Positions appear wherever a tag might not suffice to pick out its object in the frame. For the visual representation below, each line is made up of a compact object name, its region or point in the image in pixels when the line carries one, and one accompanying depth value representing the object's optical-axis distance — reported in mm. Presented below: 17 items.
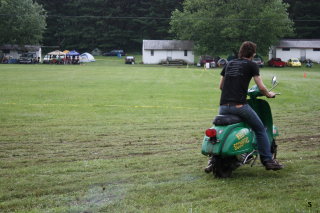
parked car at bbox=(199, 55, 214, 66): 64562
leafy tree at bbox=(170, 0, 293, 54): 64188
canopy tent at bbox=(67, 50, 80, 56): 67250
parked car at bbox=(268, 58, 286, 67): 64812
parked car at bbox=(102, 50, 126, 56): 88350
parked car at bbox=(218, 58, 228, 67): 64119
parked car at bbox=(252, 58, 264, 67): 61038
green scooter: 5867
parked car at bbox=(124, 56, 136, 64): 66831
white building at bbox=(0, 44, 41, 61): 73250
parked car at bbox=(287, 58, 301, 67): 64838
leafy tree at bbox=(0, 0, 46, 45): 70812
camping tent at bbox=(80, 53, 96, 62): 73062
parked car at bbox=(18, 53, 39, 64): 65244
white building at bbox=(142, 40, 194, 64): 71375
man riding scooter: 6016
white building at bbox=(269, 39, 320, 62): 73438
